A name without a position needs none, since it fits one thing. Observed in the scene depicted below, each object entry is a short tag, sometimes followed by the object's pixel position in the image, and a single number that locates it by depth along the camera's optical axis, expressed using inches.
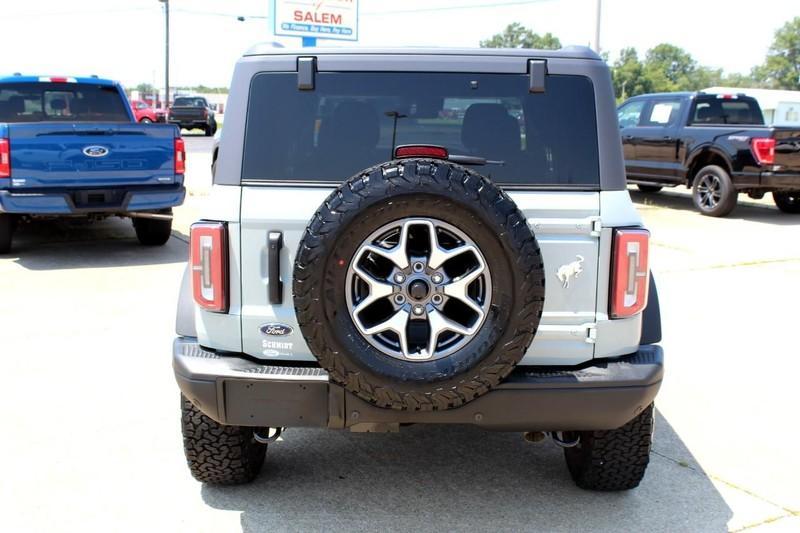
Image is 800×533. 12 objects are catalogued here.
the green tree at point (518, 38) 4828.3
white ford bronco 118.6
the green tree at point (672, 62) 6289.4
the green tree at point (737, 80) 5201.8
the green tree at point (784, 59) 4926.2
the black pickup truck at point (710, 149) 494.9
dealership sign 787.4
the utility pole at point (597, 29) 861.8
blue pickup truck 328.2
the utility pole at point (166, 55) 1831.9
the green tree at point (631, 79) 5187.0
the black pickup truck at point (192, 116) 1486.2
